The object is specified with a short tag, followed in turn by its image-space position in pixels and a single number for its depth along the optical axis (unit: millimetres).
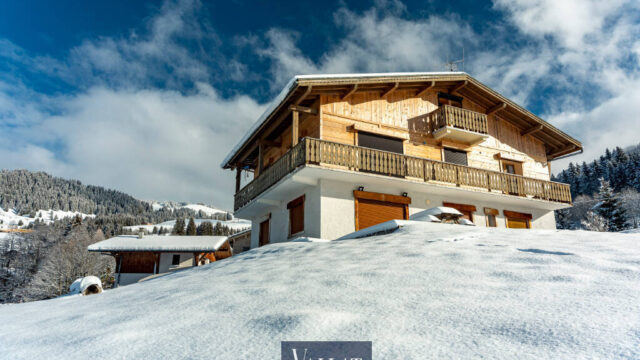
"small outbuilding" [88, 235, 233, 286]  30016
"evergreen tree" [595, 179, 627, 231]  34844
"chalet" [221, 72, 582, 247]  13484
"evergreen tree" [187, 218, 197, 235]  105000
